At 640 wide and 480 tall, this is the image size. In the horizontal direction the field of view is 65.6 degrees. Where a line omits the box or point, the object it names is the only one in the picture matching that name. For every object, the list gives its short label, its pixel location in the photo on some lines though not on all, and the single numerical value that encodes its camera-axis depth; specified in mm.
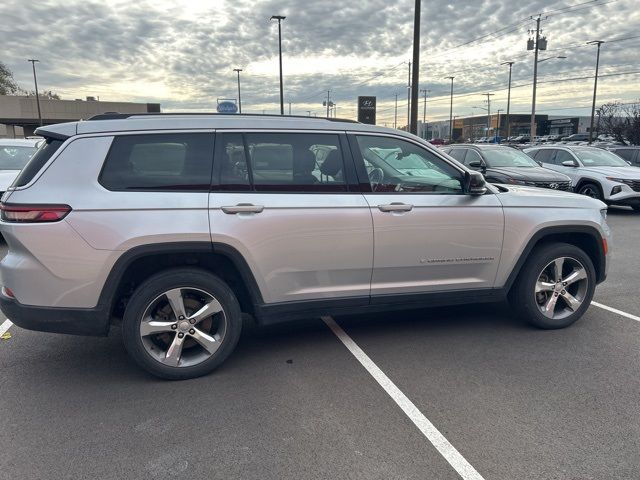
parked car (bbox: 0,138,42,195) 8846
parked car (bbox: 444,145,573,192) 10445
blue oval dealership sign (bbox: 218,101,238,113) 20597
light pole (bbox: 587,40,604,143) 38431
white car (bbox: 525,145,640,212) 11609
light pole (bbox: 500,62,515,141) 52369
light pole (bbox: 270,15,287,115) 29859
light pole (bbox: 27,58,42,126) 49884
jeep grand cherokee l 3332
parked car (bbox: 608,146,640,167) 15258
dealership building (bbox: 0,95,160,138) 58219
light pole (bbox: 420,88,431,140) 84619
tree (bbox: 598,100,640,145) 31156
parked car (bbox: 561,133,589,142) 53744
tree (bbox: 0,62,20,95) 70812
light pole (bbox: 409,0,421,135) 14414
